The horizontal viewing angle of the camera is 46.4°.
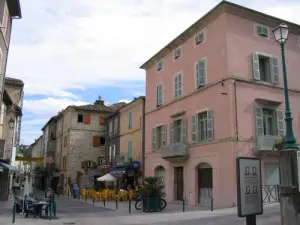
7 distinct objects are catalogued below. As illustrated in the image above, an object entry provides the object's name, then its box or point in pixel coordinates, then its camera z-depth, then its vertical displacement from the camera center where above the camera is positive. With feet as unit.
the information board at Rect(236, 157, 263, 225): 19.47 -0.85
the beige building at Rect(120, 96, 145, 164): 98.27 +12.84
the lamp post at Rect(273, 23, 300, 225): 25.67 -0.82
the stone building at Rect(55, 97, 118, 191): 128.20 +11.53
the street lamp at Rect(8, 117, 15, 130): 80.08 +11.55
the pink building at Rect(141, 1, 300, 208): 60.13 +13.26
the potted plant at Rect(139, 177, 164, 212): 57.31 -3.50
